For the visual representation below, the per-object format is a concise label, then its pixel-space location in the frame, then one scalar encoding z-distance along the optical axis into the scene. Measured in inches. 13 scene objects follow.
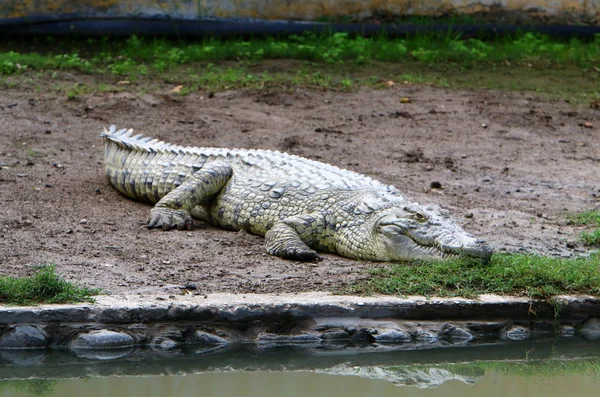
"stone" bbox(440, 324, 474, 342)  403.2
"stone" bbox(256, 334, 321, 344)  385.1
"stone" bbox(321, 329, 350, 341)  390.3
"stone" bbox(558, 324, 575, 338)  416.5
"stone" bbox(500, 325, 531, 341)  410.6
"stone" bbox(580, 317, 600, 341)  418.9
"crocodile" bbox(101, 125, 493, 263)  470.0
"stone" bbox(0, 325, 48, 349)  367.6
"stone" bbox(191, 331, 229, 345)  381.4
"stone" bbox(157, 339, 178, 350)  377.4
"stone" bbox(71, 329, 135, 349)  370.6
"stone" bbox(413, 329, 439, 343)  399.2
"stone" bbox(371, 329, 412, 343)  394.6
